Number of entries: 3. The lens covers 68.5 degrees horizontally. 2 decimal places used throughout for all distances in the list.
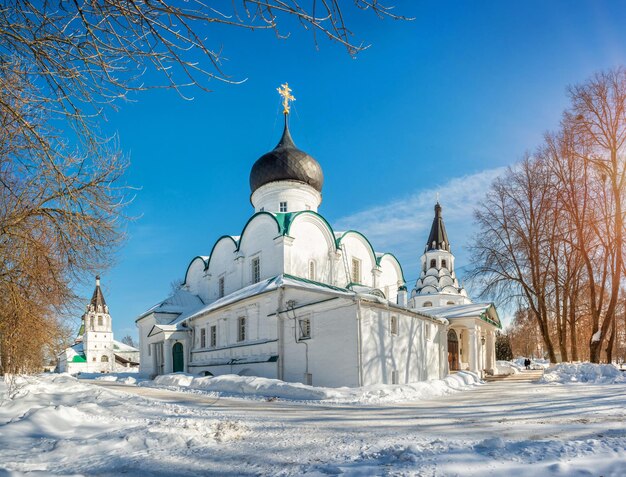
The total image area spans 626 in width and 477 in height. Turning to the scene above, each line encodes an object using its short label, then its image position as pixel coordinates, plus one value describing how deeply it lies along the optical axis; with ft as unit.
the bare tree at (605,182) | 60.18
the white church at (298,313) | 54.80
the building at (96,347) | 206.08
